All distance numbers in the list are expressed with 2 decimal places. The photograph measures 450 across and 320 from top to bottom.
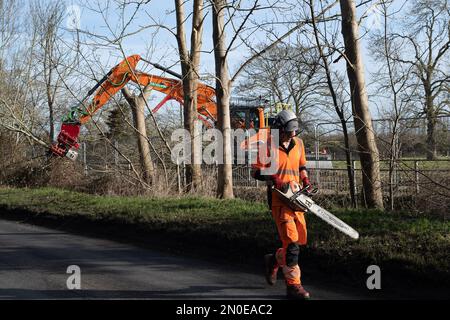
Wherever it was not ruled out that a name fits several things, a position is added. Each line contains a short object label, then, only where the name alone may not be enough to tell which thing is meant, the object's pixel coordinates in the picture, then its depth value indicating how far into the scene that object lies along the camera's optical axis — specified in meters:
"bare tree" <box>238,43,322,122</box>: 11.28
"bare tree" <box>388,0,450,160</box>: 10.80
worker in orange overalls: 6.25
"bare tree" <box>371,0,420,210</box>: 10.45
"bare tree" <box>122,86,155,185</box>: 17.80
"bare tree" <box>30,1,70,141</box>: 21.58
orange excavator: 17.66
